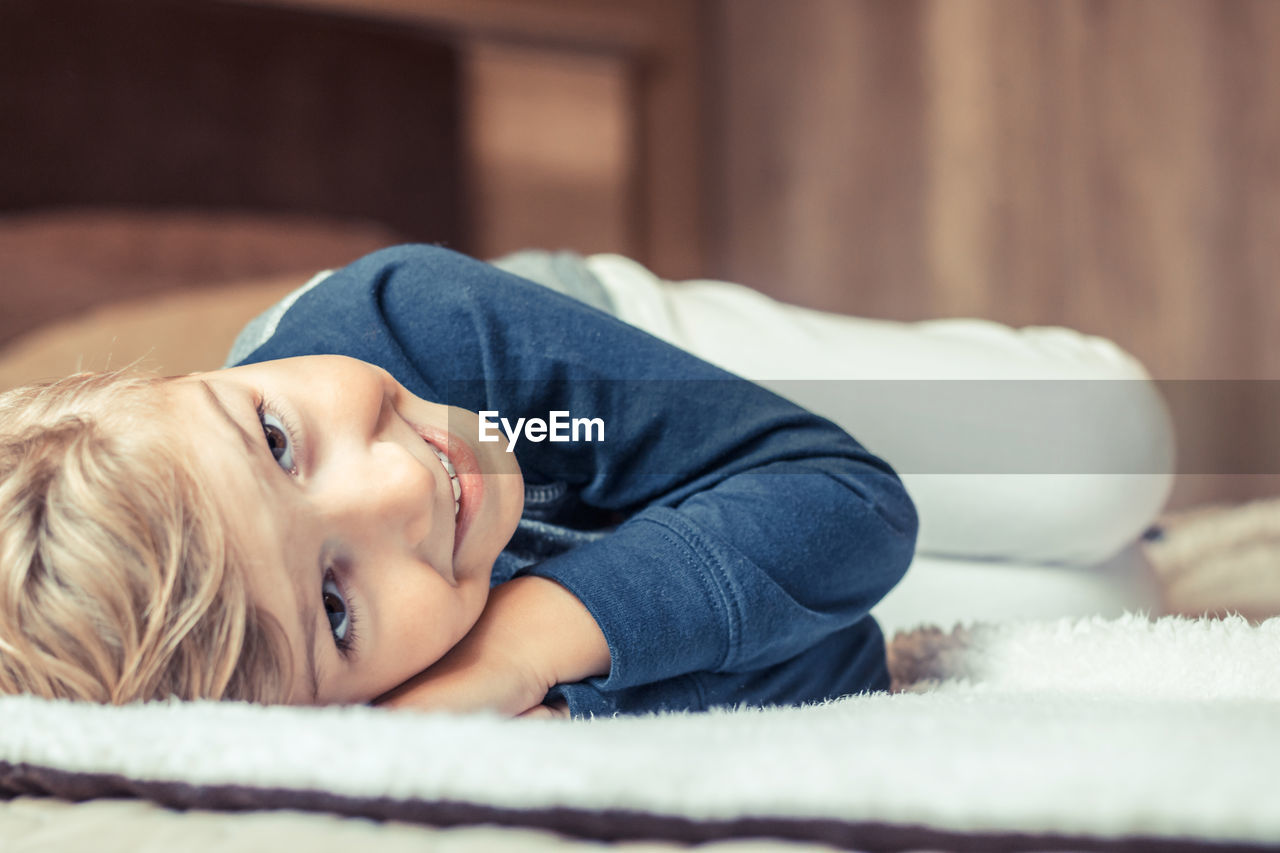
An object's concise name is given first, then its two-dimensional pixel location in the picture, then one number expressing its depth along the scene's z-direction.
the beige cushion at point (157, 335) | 1.29
